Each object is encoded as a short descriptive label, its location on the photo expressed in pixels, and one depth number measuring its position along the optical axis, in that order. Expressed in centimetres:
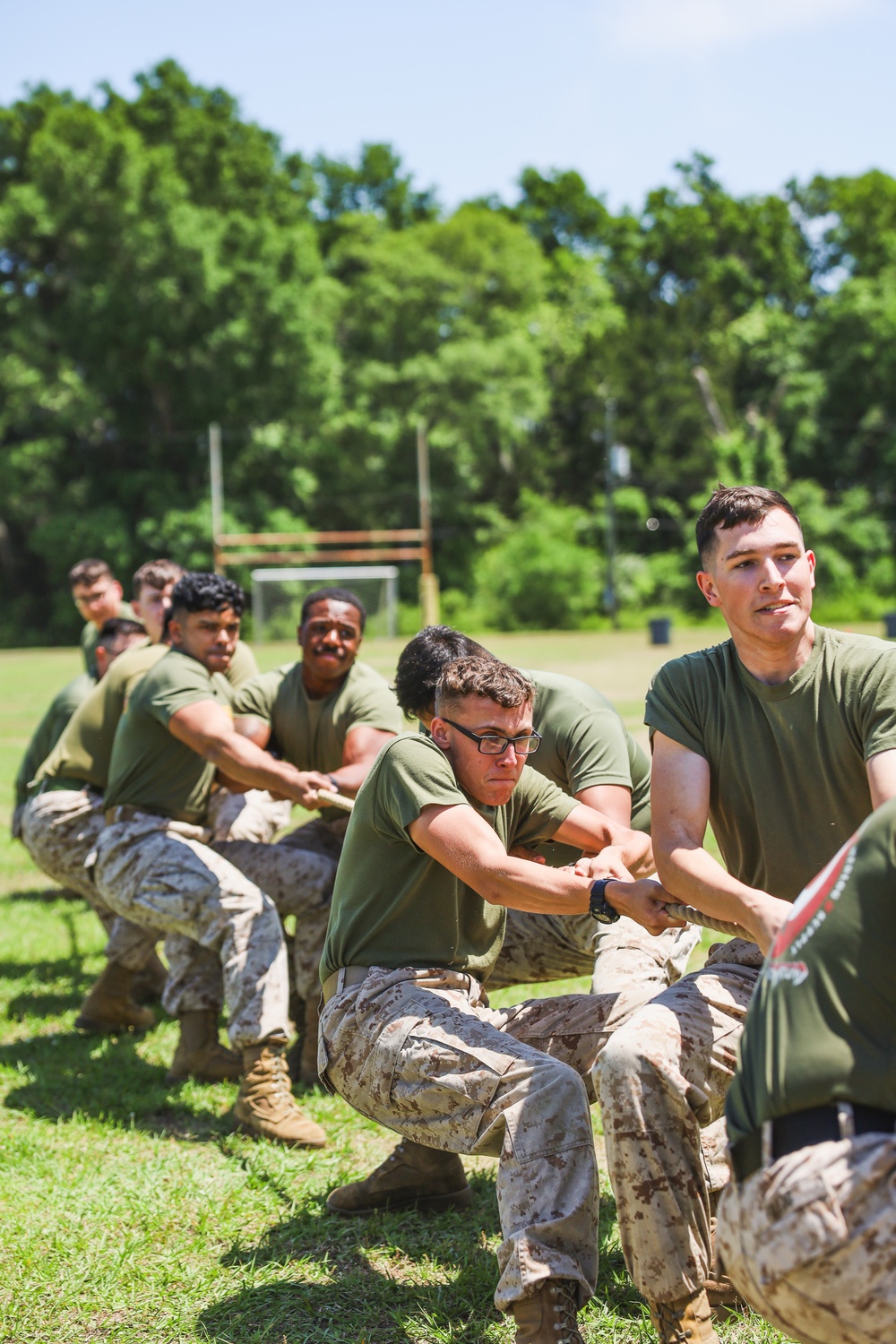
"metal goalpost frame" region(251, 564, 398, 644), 3641
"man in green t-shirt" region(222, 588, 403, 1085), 579
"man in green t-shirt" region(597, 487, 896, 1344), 326
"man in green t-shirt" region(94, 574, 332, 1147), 512
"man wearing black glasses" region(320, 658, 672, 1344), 310
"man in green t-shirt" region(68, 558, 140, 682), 847
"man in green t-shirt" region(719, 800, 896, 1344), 222
